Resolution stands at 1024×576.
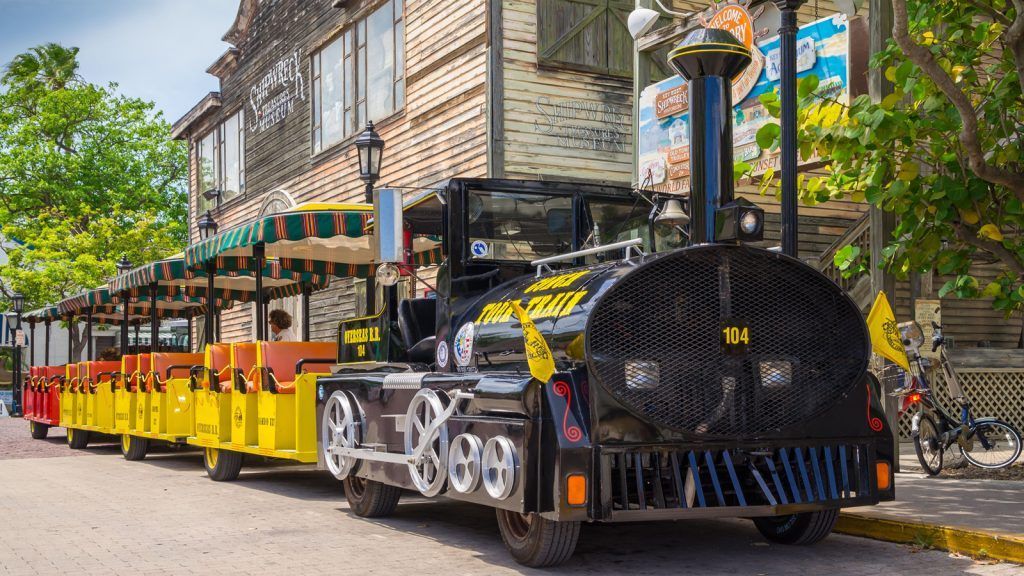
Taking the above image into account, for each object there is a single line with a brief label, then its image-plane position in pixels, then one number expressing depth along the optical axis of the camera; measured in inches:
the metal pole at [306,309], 585.6
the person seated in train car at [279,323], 528.1
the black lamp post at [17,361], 1250.4
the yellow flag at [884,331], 274.8
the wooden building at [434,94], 647.8
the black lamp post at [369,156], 534.3
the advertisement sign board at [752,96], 472.7
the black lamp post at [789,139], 336.8
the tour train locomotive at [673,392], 239.5
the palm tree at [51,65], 1866.8
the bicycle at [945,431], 425.4
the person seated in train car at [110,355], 739.4
